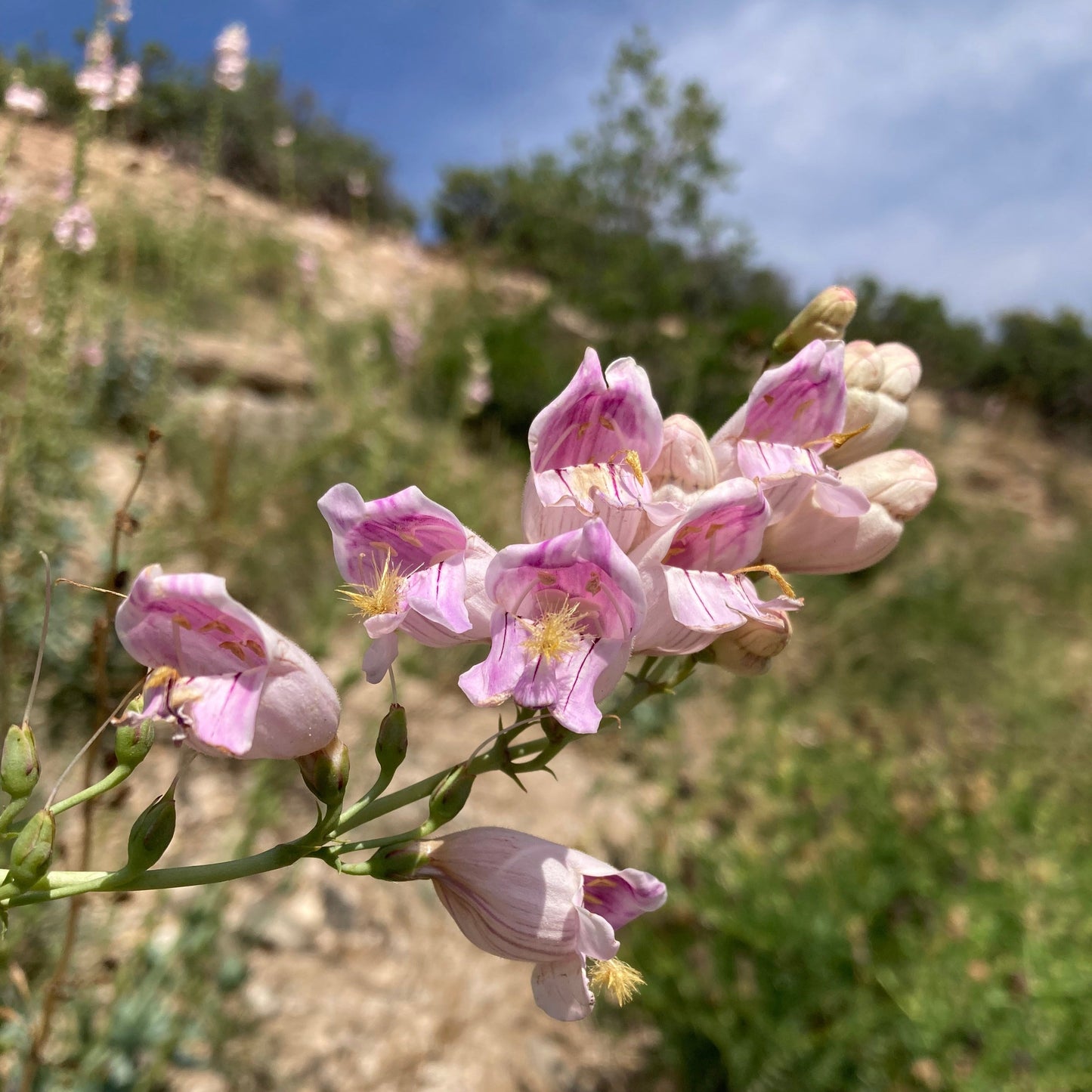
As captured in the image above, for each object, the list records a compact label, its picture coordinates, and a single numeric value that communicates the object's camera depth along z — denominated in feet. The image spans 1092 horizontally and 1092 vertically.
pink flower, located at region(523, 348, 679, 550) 0.42
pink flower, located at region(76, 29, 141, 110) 1.02
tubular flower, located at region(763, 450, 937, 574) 0.46
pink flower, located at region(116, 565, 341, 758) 0.35
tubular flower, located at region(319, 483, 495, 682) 0.39
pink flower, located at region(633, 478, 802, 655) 0.41
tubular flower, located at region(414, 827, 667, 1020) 0.41
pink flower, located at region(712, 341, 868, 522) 0.44
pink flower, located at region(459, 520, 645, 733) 0.38
